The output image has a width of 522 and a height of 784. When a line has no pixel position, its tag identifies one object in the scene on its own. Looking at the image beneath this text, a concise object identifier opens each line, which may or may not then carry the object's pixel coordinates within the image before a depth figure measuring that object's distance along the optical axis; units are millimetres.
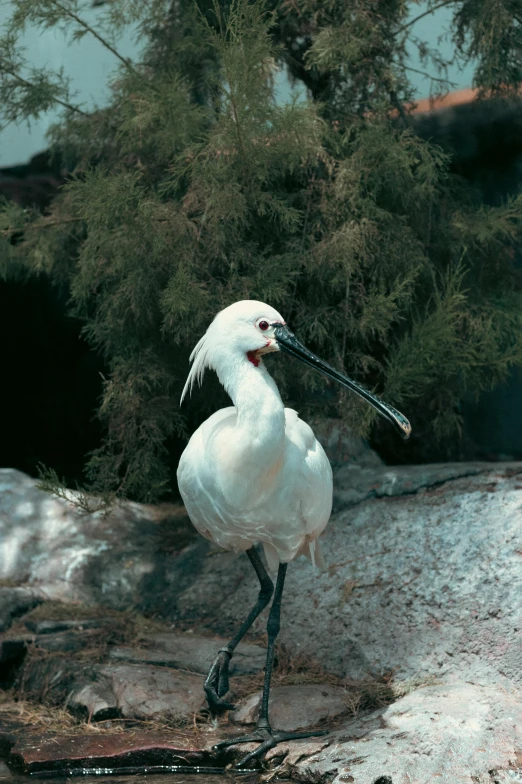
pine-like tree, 4586
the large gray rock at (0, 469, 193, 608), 4812
